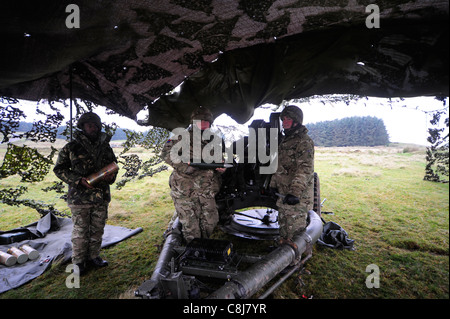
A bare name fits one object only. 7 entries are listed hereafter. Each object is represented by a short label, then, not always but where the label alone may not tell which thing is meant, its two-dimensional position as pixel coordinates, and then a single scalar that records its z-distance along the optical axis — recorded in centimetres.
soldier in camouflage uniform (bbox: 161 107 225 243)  386
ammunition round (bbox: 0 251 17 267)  360
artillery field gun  211
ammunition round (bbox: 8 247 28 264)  371
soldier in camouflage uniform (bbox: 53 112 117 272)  335
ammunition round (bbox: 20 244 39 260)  383
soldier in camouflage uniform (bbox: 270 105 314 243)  346
